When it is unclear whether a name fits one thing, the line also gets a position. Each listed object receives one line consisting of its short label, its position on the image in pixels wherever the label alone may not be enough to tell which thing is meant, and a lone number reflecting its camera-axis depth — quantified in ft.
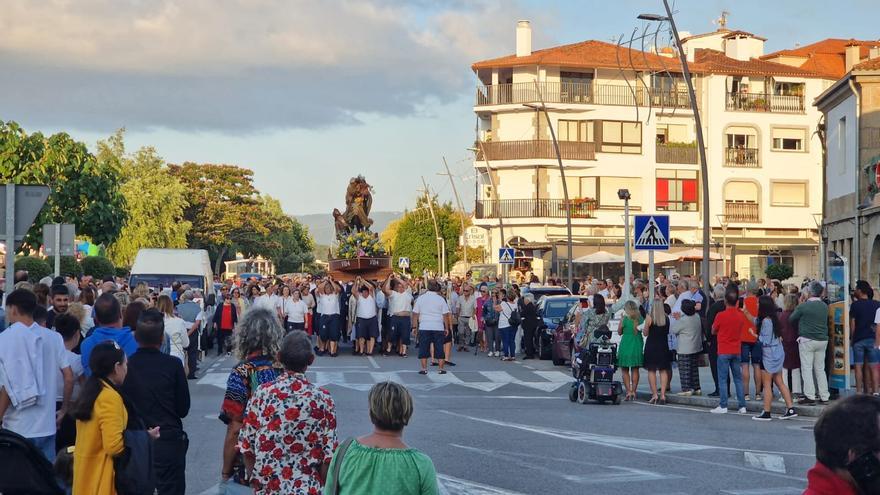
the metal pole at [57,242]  67.11
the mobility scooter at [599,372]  63.07
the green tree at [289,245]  378.53
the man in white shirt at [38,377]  28.73
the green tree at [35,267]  125.80
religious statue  138.51
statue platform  122.21
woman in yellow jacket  23.81
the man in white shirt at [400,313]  100.89
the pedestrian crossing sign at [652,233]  75.41
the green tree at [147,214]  255.70
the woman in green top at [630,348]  65.72
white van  107.14
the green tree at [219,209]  339.16
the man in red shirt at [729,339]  58.95
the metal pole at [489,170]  210.28
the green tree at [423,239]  335.47
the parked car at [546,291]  108.17
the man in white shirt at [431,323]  81.87
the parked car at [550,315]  97.76
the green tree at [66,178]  145.07
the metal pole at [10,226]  49.08
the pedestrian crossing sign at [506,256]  142.82
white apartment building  219.61
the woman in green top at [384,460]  17.42
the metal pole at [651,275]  72.06
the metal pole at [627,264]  78.47
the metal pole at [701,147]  81.71
